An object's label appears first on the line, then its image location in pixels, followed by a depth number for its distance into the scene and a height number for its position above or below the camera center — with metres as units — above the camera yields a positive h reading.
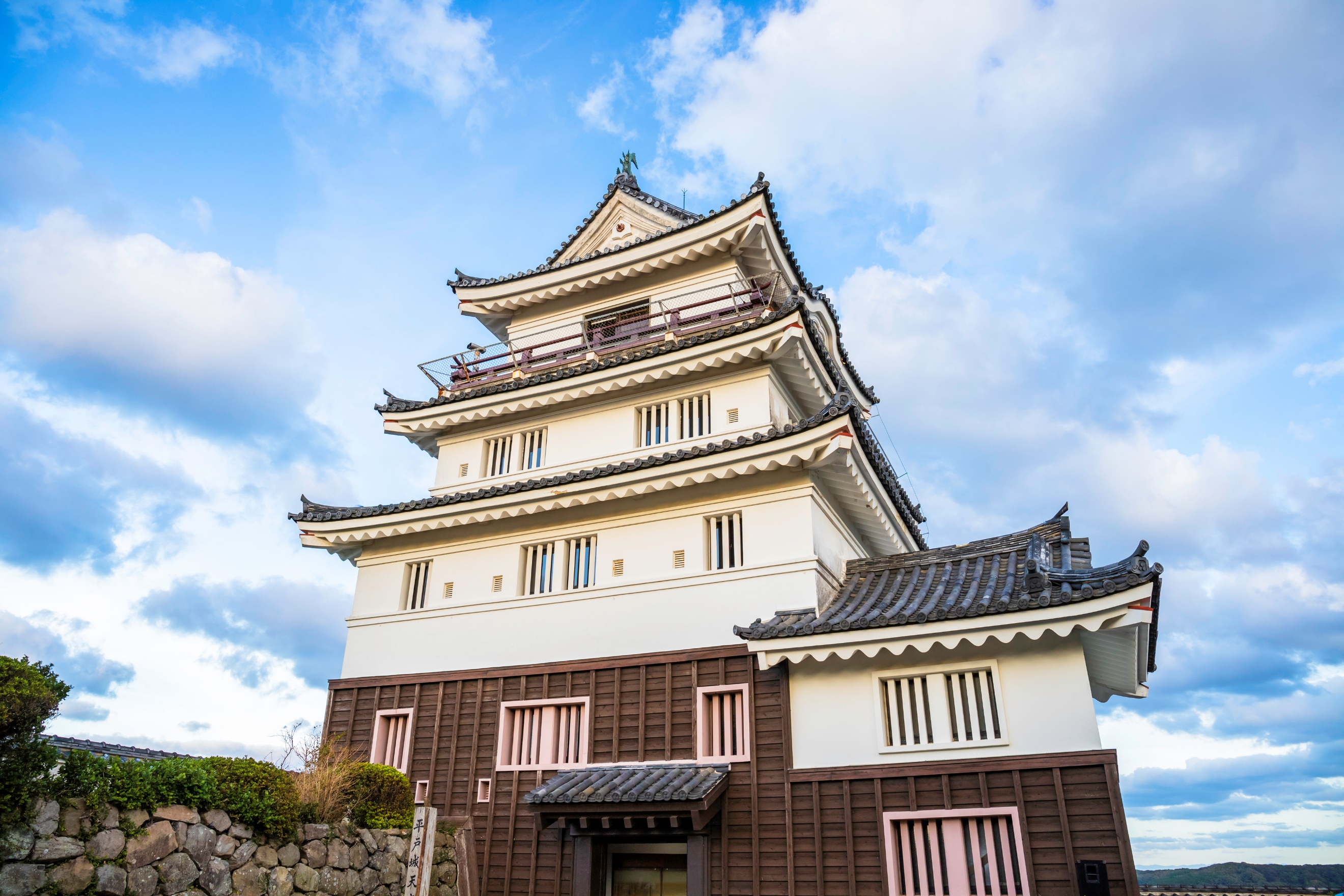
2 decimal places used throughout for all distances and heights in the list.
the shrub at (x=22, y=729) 7.48 +0.84
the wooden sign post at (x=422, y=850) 10.88 -0.25
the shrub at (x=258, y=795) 10.04 +0.39
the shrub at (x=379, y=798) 12.56 +0.46
